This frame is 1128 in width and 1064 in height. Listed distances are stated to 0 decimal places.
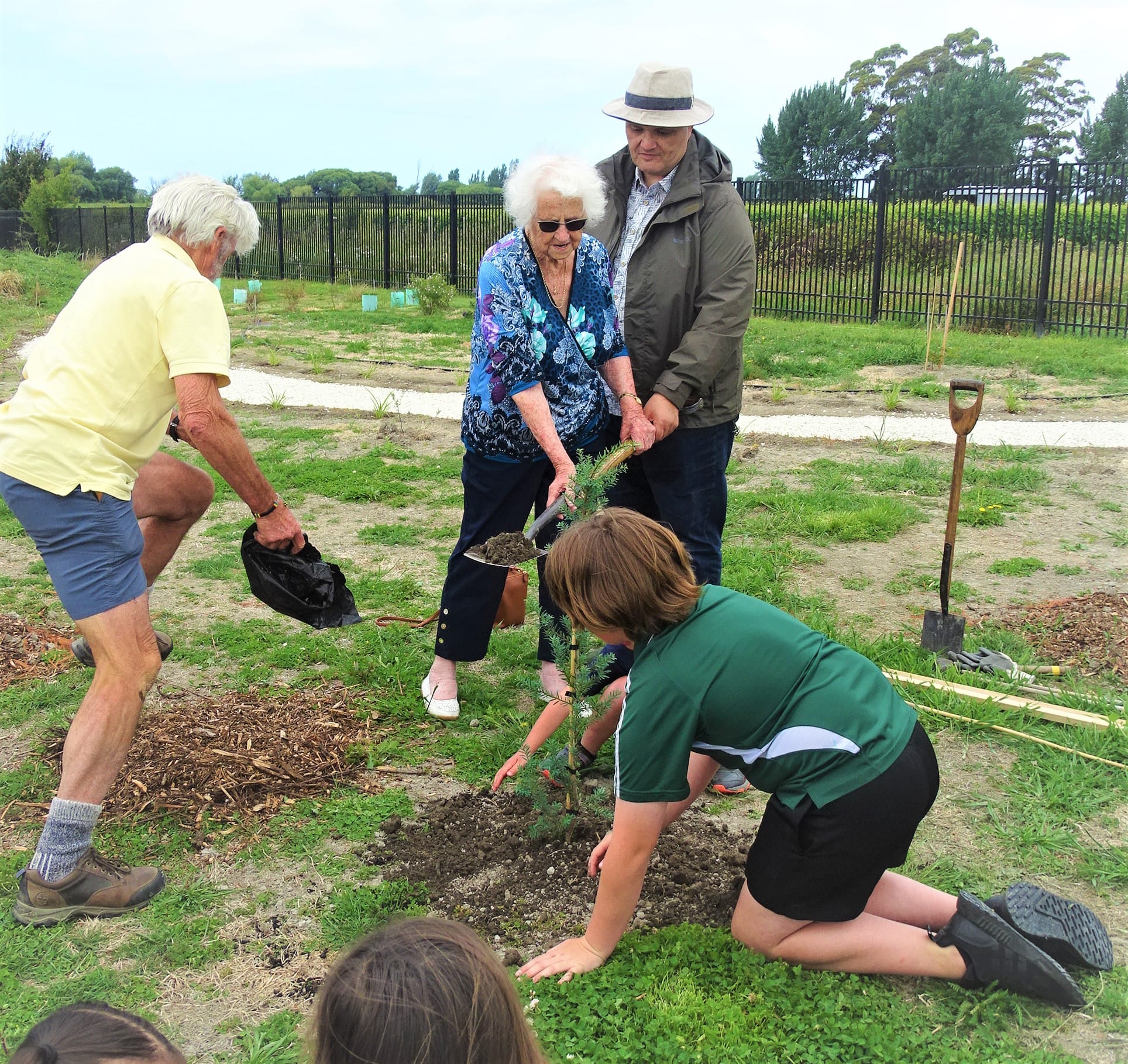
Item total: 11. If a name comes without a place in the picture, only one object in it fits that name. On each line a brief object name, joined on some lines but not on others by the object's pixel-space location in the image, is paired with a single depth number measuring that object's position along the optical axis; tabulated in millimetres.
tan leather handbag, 4199
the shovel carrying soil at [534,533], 3268
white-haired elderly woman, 3523
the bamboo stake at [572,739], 3184
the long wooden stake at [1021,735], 3702
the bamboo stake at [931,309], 12707
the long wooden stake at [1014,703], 3914
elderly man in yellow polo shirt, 2896
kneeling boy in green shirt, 2412
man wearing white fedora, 3738
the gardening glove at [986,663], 4352
